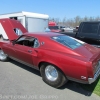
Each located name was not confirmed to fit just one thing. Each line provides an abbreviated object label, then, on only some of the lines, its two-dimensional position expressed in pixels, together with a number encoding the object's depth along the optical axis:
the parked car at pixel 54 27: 13.22
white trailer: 8.11
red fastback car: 2.34
